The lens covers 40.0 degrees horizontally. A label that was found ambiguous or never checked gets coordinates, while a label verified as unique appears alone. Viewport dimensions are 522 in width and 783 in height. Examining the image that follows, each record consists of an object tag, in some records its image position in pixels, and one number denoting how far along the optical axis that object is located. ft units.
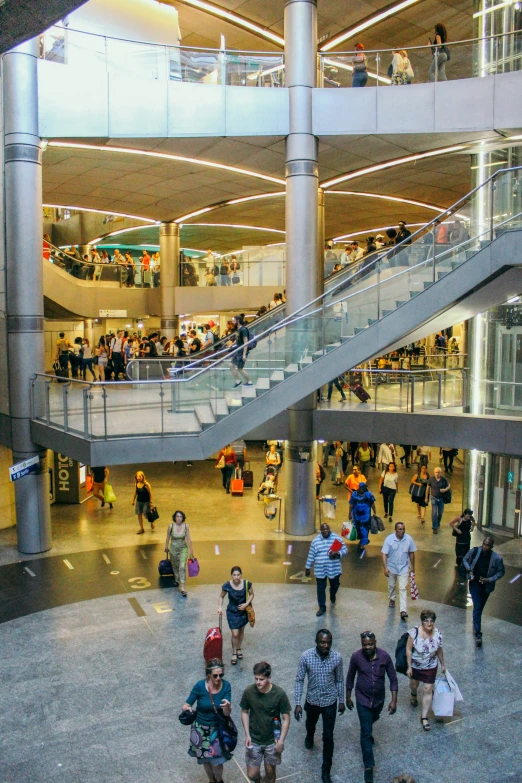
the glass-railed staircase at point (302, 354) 40.93
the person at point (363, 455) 64.59
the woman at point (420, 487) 52.04
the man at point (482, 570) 31.71
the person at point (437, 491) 49.93
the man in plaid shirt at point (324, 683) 22.13
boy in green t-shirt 19.89
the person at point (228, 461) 61.26
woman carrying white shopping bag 25.29
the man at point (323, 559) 34.81
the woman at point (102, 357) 66.69
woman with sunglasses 20.24
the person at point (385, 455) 56.24
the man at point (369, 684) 22.35
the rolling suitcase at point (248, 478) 62.90
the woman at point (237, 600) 30.50
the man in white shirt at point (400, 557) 34.78
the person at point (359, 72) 51.06
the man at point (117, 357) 68.03
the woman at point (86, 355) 65.82
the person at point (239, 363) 43.21
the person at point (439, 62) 50.44
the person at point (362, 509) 45.50
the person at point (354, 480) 50.90
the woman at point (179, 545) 38.37
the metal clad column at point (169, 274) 90.07
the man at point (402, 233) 56.70
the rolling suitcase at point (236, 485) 61.98
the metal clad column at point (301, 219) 49.57
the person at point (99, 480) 56.18
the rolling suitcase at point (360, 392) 52.95
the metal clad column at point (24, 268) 45.98
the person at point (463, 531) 39.93
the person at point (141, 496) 49.88
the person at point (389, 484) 52.54
